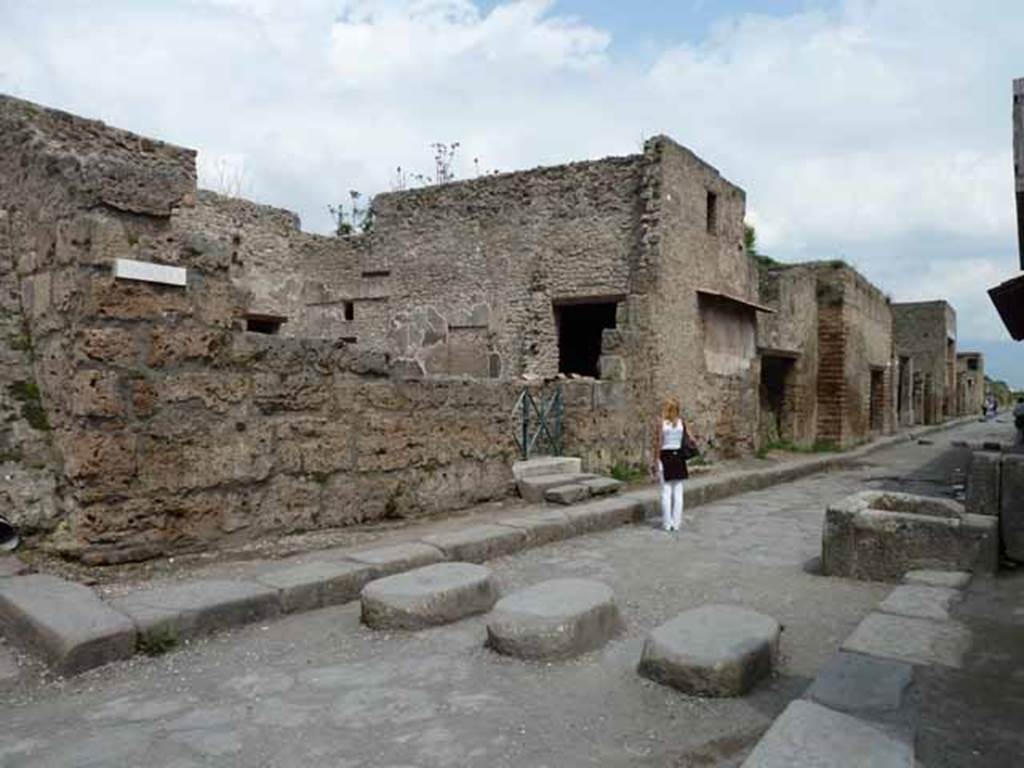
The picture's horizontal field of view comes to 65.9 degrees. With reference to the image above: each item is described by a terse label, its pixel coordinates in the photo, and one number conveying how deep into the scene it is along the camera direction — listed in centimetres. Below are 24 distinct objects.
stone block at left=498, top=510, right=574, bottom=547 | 640
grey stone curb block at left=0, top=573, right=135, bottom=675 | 338
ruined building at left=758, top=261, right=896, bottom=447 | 1512
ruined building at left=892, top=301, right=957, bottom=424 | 3041
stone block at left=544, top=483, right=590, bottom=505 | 776
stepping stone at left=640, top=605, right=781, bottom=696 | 326
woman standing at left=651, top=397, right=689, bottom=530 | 743
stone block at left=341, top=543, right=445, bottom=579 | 492
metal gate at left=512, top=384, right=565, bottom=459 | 837
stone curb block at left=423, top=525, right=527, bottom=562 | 557
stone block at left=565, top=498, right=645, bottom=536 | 706
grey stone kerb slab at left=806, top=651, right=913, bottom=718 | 267
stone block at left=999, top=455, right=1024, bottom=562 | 526
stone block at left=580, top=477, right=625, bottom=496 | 828
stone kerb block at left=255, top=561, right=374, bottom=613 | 434
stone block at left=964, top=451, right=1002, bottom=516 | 545
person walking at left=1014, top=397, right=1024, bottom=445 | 1311
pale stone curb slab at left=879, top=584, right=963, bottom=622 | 380
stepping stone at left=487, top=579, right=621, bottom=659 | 368
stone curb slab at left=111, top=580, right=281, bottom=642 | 372
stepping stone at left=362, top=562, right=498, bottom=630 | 405
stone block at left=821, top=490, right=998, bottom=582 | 504
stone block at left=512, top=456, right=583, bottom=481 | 807
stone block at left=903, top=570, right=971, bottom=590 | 453
